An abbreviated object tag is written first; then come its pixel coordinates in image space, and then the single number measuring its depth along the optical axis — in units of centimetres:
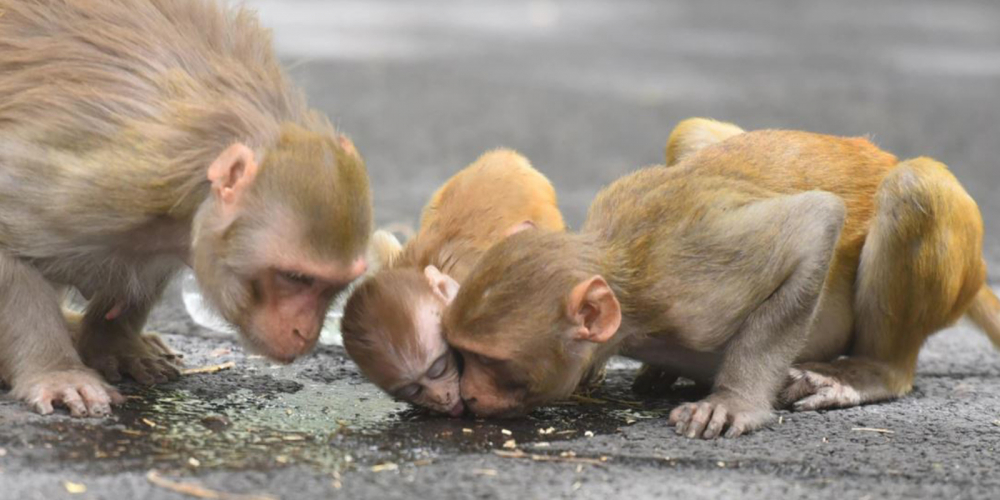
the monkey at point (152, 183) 1153
